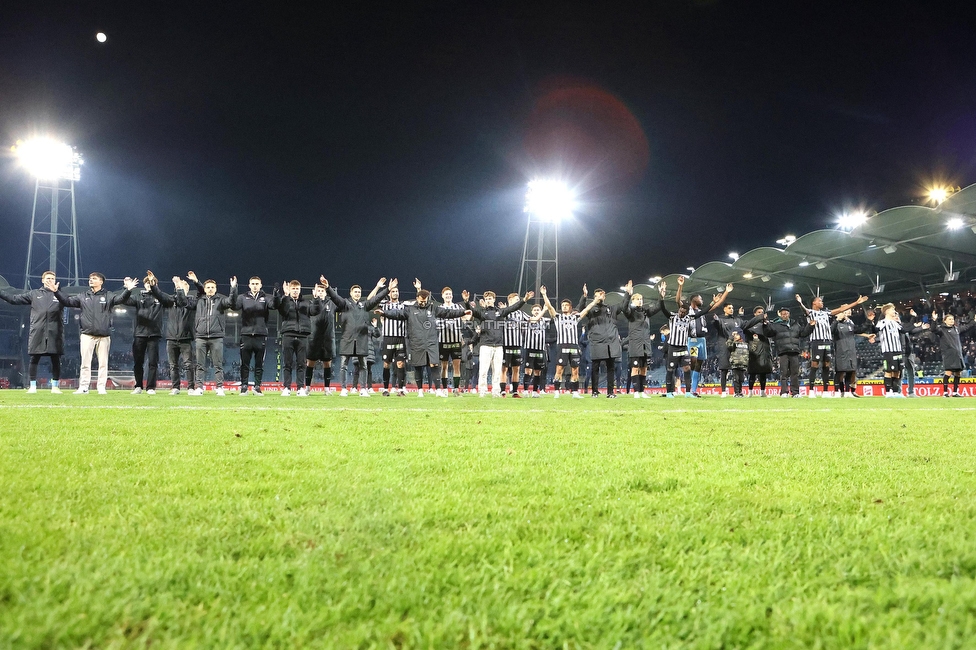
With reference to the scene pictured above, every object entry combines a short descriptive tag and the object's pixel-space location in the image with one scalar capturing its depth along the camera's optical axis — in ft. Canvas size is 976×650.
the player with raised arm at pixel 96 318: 34.71
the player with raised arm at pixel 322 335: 37.88
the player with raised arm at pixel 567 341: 46.62
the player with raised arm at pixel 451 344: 43.38
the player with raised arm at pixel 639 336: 41.96
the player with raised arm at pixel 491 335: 37.06
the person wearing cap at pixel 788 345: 44.73
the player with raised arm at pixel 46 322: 34.73
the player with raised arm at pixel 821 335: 46.93
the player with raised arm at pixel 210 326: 36.40
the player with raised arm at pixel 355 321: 35.65
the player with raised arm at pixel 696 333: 44.83
